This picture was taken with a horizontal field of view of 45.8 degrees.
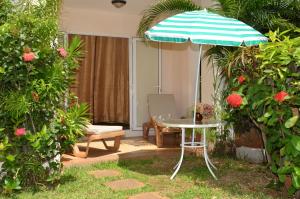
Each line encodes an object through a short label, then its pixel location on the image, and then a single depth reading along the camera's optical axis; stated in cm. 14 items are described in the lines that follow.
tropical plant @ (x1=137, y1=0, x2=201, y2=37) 618
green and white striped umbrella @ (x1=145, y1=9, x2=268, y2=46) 433
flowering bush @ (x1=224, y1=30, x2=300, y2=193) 341
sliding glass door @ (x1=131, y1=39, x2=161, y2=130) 877
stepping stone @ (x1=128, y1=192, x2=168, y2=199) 388
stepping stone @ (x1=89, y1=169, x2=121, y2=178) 488
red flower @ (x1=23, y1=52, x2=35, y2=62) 379
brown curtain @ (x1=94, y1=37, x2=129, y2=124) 1029
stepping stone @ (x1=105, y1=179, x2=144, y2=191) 428
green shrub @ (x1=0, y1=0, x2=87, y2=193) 388
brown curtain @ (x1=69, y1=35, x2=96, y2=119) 1030
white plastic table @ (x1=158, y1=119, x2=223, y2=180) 451
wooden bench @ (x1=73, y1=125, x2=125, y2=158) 600
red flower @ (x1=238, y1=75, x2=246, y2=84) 394
